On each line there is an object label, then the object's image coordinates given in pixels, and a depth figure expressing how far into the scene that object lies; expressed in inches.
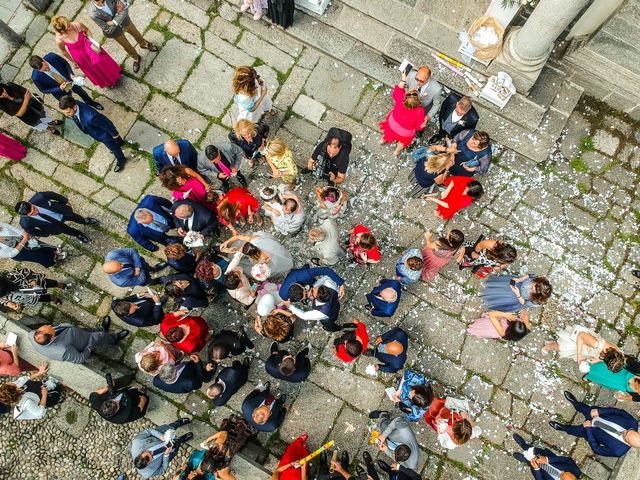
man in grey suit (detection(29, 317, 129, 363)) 225.1
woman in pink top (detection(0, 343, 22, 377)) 236.2
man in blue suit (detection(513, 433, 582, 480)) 233.0
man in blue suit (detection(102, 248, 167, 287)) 227.6
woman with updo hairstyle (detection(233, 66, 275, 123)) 232.1
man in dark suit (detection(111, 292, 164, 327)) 224.8
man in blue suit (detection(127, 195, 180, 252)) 229.0
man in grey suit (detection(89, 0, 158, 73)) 257.8
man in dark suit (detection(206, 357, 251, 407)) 222.5
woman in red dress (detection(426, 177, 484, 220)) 234.4
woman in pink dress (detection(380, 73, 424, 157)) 237.9
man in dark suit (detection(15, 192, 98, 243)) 238.7
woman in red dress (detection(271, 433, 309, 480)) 226.2
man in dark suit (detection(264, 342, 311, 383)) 217.5
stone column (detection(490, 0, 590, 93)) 239.9
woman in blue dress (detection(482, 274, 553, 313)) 220.5
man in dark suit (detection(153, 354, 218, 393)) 222.7
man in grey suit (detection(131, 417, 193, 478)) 219.0
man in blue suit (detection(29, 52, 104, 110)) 249.9
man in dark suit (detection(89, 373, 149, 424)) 223.3
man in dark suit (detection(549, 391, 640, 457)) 227.9
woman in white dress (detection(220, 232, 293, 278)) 227.5
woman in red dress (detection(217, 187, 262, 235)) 237.9
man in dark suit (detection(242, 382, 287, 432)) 227.5
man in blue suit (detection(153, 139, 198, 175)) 231.9
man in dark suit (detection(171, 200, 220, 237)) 226.4
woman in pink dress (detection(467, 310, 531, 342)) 226.2
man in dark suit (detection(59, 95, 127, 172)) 240.8
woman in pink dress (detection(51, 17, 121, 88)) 247.6
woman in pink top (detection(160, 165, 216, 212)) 223.8
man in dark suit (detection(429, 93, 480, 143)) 243.6
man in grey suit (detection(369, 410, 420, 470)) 216.5
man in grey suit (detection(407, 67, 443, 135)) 242.4
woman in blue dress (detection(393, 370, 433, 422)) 217.6
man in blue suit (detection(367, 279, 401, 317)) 231.1
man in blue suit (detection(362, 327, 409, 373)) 228.4
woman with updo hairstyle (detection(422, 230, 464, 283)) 224.8
